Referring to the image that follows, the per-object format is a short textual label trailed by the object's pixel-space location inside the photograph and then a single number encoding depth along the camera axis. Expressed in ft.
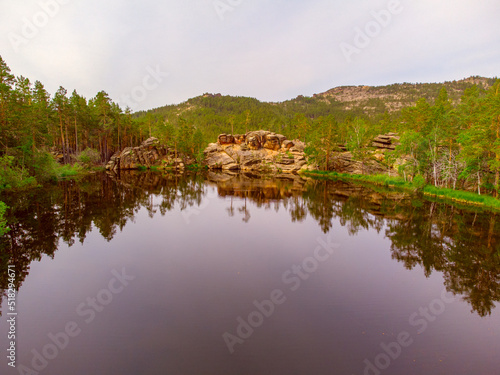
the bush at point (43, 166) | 130.31
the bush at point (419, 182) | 134.10
